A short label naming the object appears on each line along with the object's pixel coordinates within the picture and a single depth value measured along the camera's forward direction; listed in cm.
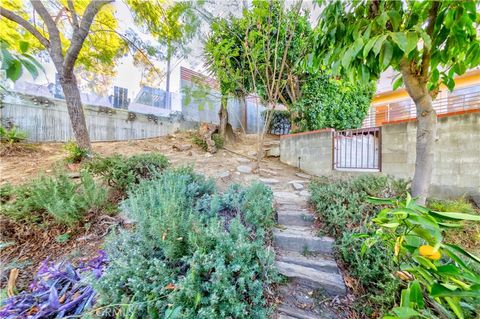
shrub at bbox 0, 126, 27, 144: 407
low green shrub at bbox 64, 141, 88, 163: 365
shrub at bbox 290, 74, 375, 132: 521
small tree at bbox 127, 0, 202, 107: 404
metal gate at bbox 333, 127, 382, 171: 387
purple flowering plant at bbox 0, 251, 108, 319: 117
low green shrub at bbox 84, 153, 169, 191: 249
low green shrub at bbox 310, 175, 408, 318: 131
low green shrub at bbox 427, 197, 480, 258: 193
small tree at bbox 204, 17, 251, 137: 382
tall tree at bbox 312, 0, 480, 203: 114
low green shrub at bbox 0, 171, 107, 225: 190
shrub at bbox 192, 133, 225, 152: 546
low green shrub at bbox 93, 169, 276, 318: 107
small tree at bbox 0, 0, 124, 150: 350
